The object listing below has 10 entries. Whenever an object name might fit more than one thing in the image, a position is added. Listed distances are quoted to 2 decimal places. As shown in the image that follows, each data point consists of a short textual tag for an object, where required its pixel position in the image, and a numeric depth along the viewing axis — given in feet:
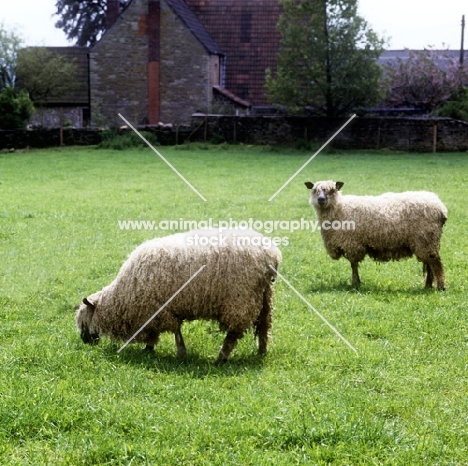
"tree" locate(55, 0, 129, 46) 176.65
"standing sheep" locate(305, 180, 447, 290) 30.22
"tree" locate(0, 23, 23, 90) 133.18
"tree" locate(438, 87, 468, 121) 106.73
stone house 126.62
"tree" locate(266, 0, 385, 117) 104.78
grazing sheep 21.11
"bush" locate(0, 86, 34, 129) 108.37
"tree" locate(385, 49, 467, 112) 126.00
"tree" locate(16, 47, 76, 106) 130.00
